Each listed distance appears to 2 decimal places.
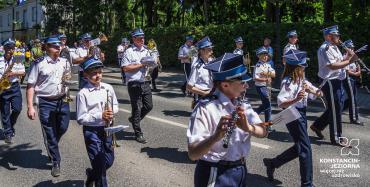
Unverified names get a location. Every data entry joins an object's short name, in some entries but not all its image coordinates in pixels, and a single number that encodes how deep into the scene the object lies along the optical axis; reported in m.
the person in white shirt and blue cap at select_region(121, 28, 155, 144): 8.70
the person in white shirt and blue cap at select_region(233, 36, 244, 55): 15.54
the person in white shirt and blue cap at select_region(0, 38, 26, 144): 8.95
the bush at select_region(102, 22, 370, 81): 16.91
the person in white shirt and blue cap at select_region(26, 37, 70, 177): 6.81
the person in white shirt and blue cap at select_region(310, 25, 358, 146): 8.09
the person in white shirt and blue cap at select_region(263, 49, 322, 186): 5.84
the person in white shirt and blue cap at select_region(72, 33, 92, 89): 13.26
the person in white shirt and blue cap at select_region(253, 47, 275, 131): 9.45
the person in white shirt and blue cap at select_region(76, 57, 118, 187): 5.60
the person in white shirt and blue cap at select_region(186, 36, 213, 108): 7.35
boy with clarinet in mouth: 3.42
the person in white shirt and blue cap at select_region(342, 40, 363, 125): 9.87
